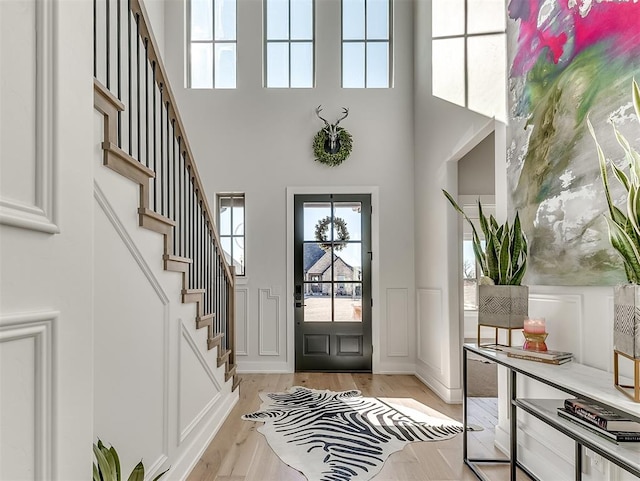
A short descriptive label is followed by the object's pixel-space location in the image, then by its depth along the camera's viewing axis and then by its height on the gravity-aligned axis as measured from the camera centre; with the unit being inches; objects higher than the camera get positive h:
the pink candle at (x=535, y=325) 86.6 -16.0
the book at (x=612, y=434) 55.7 -25.2
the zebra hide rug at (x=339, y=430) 100.1 -52.6
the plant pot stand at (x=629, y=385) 53.2 -18.4
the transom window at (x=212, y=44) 204.2 +99.3
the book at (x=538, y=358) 78.4 -21.3
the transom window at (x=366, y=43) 203.5 +99.6
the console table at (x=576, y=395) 51.8 -22.8
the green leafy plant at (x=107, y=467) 49.1 -26.0
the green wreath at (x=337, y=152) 194.9 +46.2
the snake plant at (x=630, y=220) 55.6 +3.9
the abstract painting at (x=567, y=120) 69.2 +24.8
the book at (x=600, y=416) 57.4 -24.2
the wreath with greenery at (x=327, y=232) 196.9 +6.7
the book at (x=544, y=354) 79.7 -20.4
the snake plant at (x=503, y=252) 95.3 -0.8
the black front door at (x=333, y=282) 194.9 -15.7
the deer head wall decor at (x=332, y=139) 195.2 +50.9
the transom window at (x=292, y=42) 203.9 +100.1
